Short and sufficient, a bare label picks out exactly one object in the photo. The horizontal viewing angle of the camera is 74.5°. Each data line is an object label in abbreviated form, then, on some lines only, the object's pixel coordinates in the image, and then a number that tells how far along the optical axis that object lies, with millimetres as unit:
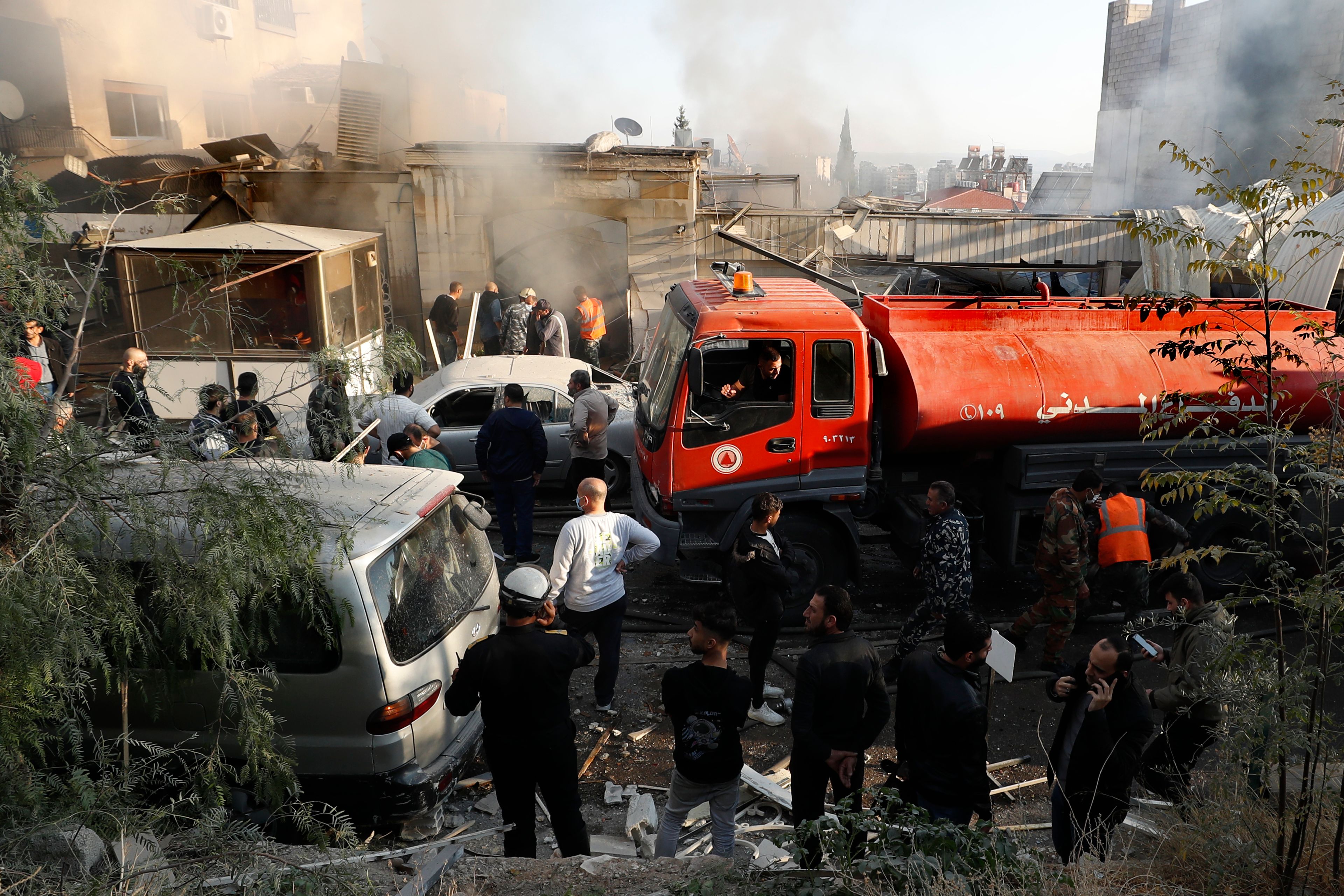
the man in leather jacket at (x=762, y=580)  5453
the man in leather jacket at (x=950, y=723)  3744
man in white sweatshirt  5391
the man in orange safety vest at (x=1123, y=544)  6059
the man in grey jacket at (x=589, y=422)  8109
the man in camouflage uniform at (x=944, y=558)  5707
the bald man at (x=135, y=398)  3430
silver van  3947
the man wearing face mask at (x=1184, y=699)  4113
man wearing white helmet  3889
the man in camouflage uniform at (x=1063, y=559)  5895
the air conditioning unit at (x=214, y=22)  24156
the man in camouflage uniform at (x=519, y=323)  12836
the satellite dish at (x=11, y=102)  19078
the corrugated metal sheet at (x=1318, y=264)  10922
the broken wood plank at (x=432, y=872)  3379
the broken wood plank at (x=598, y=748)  5160
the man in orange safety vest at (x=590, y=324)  13242
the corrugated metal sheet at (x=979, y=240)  16172
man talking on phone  3754
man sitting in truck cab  6504
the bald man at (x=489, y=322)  13859
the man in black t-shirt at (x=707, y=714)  3877
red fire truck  6508
